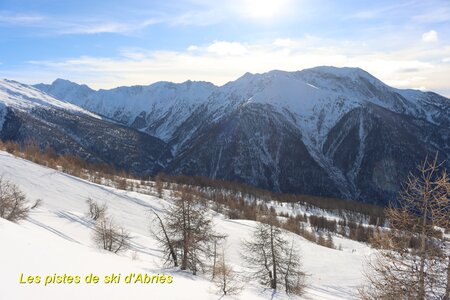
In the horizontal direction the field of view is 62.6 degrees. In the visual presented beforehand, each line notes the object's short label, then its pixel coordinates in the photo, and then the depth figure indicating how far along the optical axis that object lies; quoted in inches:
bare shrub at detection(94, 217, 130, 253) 1630.2
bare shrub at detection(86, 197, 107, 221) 2432.1
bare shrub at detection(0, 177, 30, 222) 1397.1
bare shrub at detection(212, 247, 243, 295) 972.6
